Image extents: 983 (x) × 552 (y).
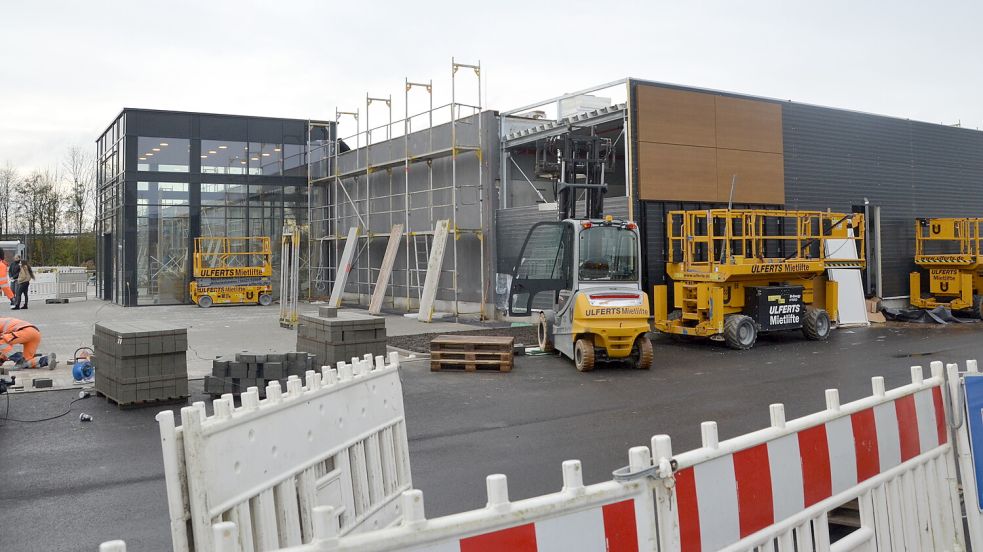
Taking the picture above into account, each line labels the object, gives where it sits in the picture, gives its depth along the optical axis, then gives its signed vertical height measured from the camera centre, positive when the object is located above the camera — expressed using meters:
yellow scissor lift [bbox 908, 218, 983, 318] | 21.19 +0.15
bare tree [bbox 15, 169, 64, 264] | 48.97 +5.59
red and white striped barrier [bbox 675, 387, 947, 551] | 2.75 -0.82
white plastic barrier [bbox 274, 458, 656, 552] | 2.01 -0.69
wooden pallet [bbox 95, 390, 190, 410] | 10.09 -1.51
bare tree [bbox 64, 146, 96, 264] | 50.97 +6.51
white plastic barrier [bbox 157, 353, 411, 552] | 2.65 -0.72
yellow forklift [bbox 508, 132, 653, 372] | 12.77 -0.05
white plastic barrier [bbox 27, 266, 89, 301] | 35.00 +0.43
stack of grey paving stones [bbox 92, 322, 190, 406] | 10.00 -0.95
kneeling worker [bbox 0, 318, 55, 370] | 11.56 -0.75
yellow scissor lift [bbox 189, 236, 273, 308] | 30.09 +0.64
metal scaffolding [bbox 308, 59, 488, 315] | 23.66 +3.18
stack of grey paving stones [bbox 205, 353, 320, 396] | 10.79 -1.17
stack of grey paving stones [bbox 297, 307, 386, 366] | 12.21 -0.81
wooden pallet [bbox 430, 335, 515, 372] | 13.16 -1.19
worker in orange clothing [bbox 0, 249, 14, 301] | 13.12 +0.24
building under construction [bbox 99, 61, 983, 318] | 19.14 +3.13
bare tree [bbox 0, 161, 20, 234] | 52.28 +7.52
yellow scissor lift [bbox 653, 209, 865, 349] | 15.98 -0.06
